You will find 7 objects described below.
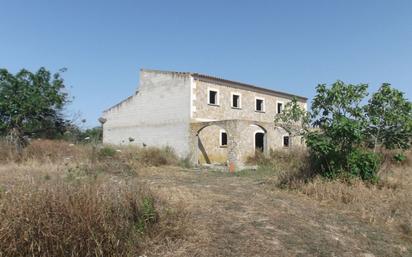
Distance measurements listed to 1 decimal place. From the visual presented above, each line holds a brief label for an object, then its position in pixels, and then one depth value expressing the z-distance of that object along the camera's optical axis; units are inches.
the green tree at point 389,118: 347.9
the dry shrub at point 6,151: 499.5
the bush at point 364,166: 343.9
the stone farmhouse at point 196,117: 792.3
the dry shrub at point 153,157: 582.6
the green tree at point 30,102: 895.1
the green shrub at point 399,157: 356.5
